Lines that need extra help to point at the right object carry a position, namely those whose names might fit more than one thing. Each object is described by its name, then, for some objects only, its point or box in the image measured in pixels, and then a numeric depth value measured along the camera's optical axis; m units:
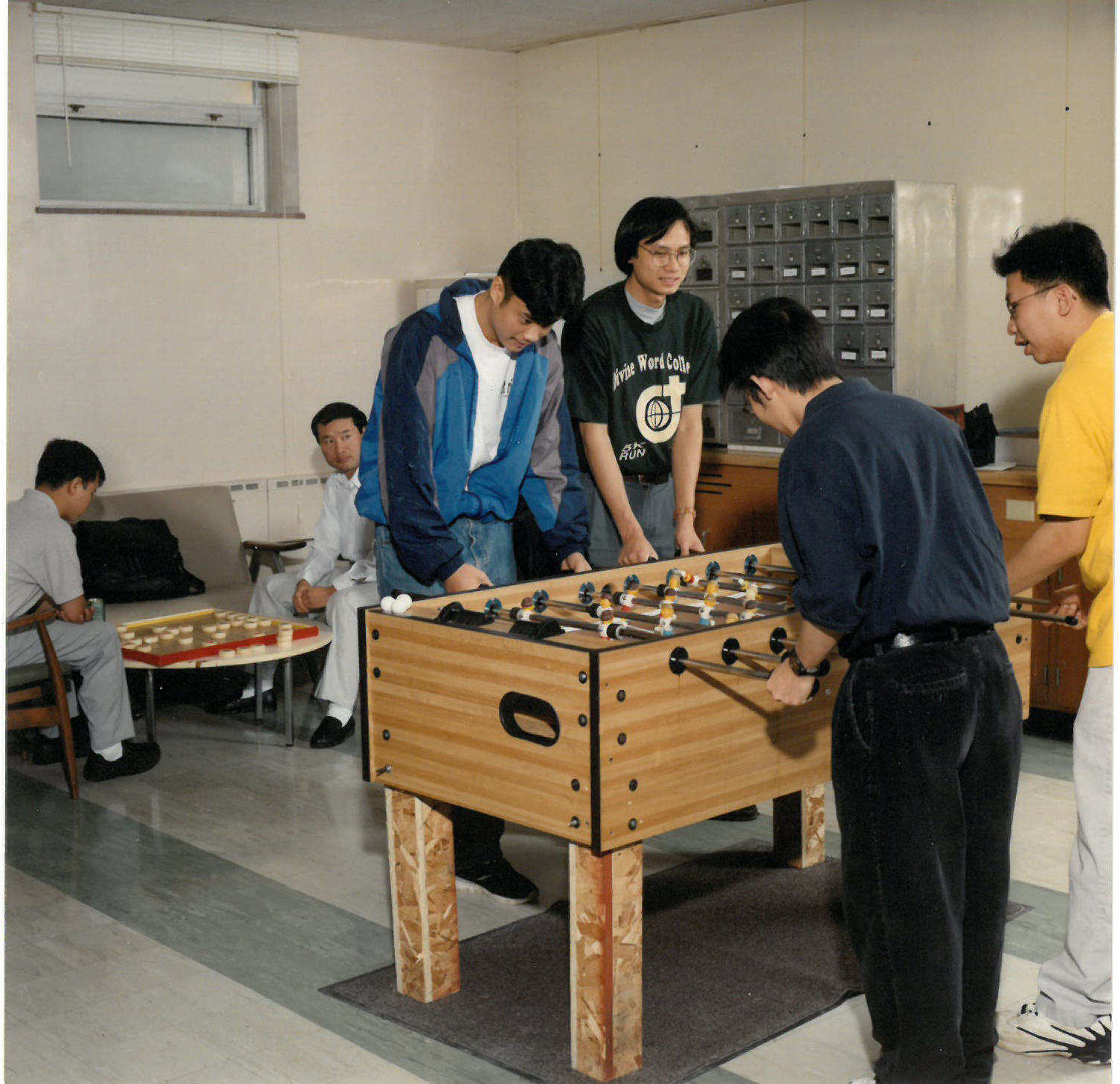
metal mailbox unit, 6.16
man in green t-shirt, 4.36
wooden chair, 5.05
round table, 5.35
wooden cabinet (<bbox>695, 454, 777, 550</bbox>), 6.43
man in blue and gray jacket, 3.58
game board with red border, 5.36
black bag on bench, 6.33
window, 6.82
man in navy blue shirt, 2.55
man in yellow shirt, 2.85
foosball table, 2.86
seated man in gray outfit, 5.12
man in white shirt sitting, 6.11
